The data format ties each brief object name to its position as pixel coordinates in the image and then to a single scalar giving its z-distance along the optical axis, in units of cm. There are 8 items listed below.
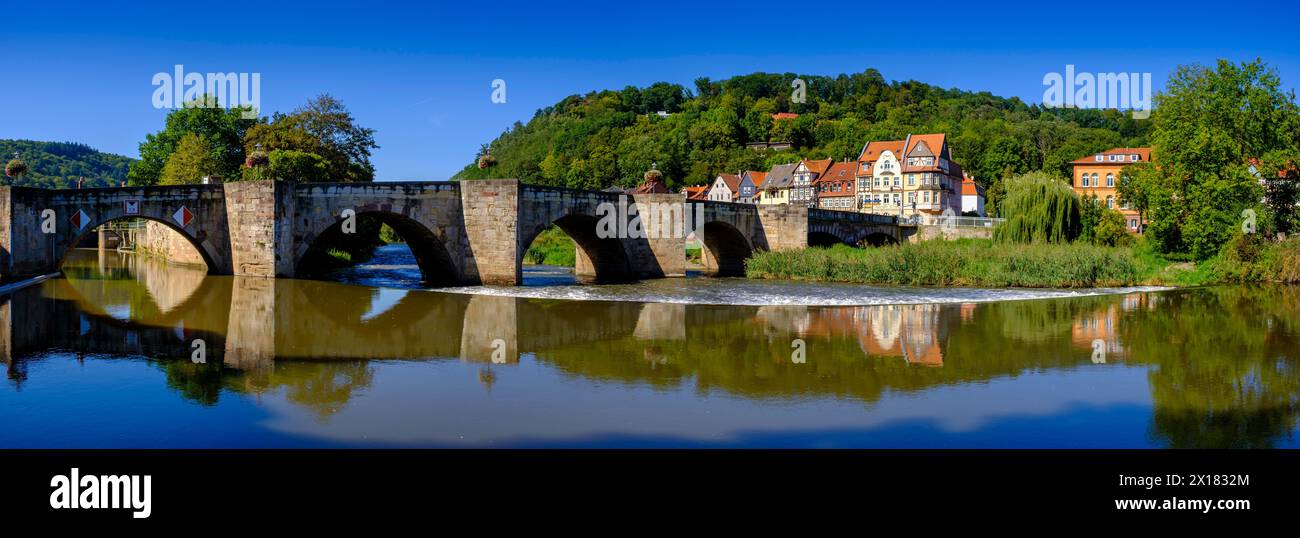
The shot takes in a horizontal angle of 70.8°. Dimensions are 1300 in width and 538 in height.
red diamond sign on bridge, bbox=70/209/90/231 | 3034
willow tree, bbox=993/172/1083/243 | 5131
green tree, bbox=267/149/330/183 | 4858
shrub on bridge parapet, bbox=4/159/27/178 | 3121
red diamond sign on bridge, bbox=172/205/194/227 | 3306
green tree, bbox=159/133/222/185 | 5322
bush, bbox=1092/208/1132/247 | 5284
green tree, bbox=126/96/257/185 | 5928
